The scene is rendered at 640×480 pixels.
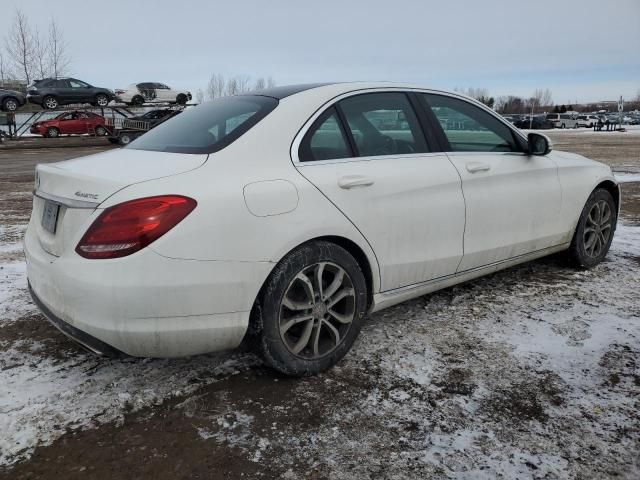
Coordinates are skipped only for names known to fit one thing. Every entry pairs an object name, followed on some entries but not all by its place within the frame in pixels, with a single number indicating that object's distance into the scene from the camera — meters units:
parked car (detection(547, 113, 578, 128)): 61.28
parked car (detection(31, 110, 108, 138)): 27.48
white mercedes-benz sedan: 2.31
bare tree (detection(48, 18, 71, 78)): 45.23
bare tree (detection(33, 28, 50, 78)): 44.78
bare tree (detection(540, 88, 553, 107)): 150.75
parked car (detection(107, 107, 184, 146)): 25.50
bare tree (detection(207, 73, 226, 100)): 73.50
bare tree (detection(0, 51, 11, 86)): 45.93
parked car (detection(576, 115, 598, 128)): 61.61
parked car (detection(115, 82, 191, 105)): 28.72
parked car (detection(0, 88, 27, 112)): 25.16
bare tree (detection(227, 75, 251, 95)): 71.47
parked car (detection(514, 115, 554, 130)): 57.22
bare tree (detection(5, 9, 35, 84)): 43.75
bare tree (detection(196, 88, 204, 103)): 76.35
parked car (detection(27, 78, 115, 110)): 25.81
